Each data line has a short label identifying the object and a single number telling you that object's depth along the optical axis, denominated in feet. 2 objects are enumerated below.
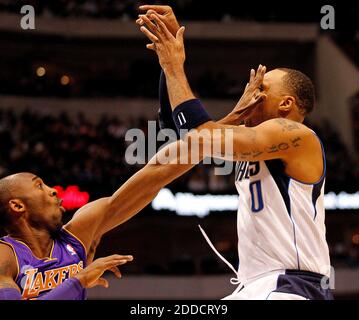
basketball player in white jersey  11.48
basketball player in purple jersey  13.07
